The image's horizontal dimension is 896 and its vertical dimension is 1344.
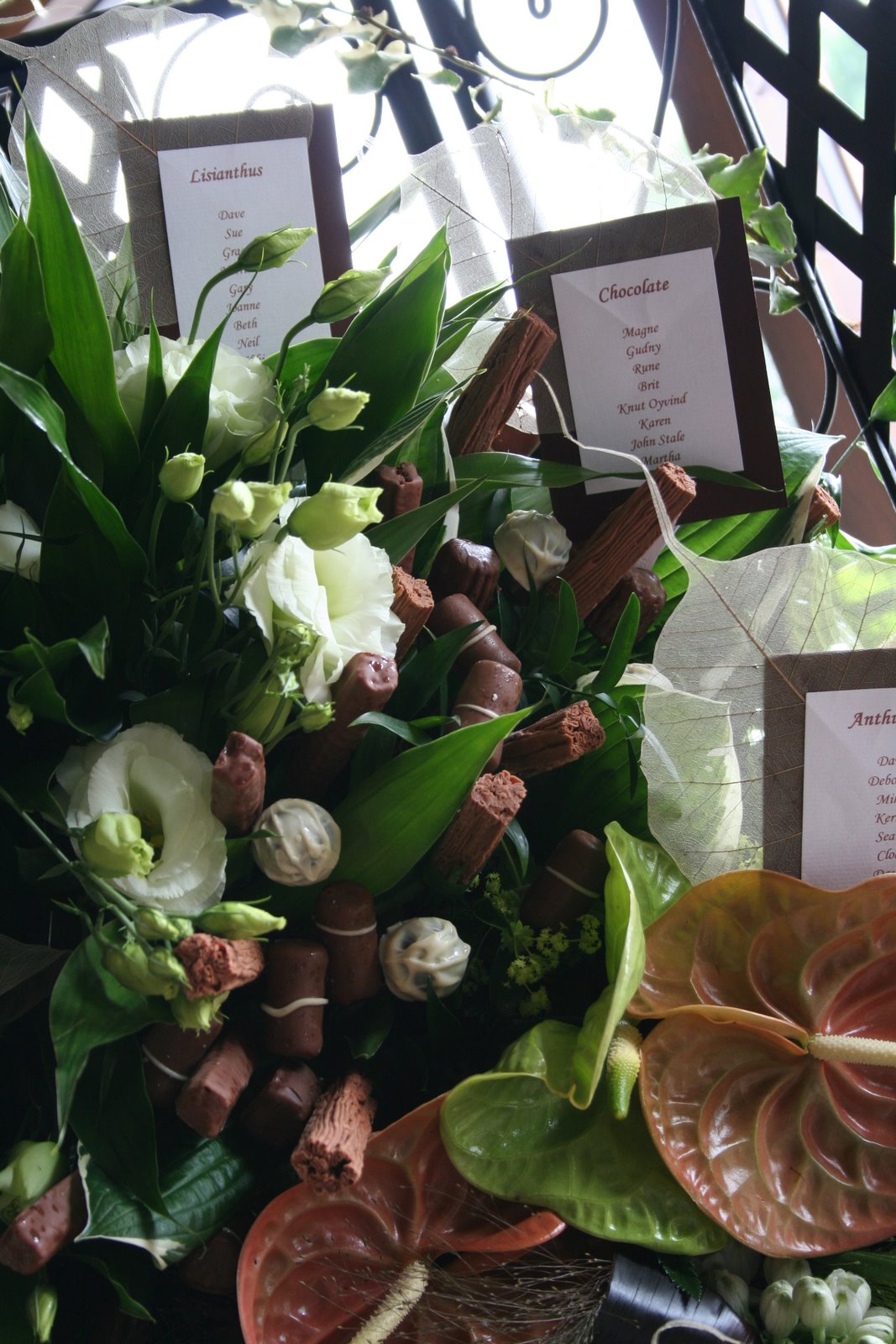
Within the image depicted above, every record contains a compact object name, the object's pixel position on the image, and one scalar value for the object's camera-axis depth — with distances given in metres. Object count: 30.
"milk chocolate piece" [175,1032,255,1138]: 0.52
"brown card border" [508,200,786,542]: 0.74
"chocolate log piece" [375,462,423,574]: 0.64
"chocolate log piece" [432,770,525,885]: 0.56
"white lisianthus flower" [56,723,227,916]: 0.49
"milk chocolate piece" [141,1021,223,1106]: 0.54
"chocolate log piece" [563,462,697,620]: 0.69
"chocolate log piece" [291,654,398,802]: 0.55
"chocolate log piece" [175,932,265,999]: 0.44
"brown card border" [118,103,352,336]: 0.73
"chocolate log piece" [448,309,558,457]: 0.70
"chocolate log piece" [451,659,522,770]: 0.62
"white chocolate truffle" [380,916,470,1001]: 0.58
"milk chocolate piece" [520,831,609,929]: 0.64
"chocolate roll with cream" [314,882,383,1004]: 0.56
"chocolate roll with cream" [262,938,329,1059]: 0.55
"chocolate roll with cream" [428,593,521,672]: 0.66
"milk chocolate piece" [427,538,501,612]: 0.71
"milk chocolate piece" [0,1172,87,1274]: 0.49
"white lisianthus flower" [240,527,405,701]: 0.49
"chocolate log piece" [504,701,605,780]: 0.61
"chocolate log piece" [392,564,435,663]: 0.60
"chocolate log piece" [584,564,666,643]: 0.76
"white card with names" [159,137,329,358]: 0.73
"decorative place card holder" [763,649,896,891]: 0.64
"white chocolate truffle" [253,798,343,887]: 0.53
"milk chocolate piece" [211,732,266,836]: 0.49
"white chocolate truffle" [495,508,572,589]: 0.74
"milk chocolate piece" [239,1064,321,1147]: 0.55
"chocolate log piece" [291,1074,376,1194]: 0.51
